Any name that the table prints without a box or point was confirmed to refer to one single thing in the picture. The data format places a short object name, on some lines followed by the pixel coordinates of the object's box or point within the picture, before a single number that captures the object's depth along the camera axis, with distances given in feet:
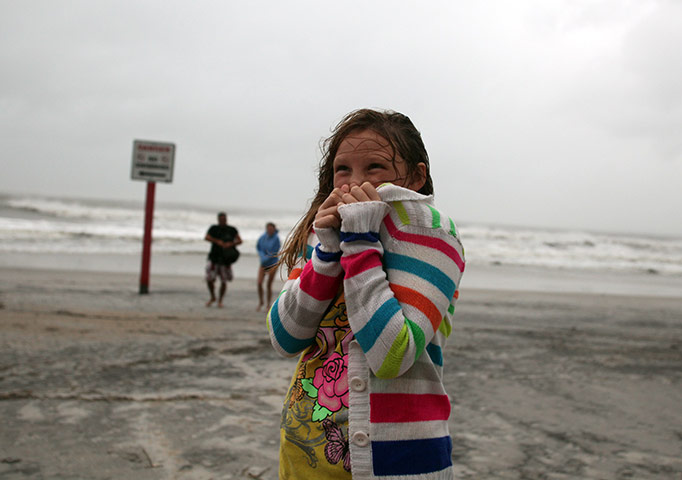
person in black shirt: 34.40
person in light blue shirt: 34.88
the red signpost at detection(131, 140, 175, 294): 37.35
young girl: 4.70
